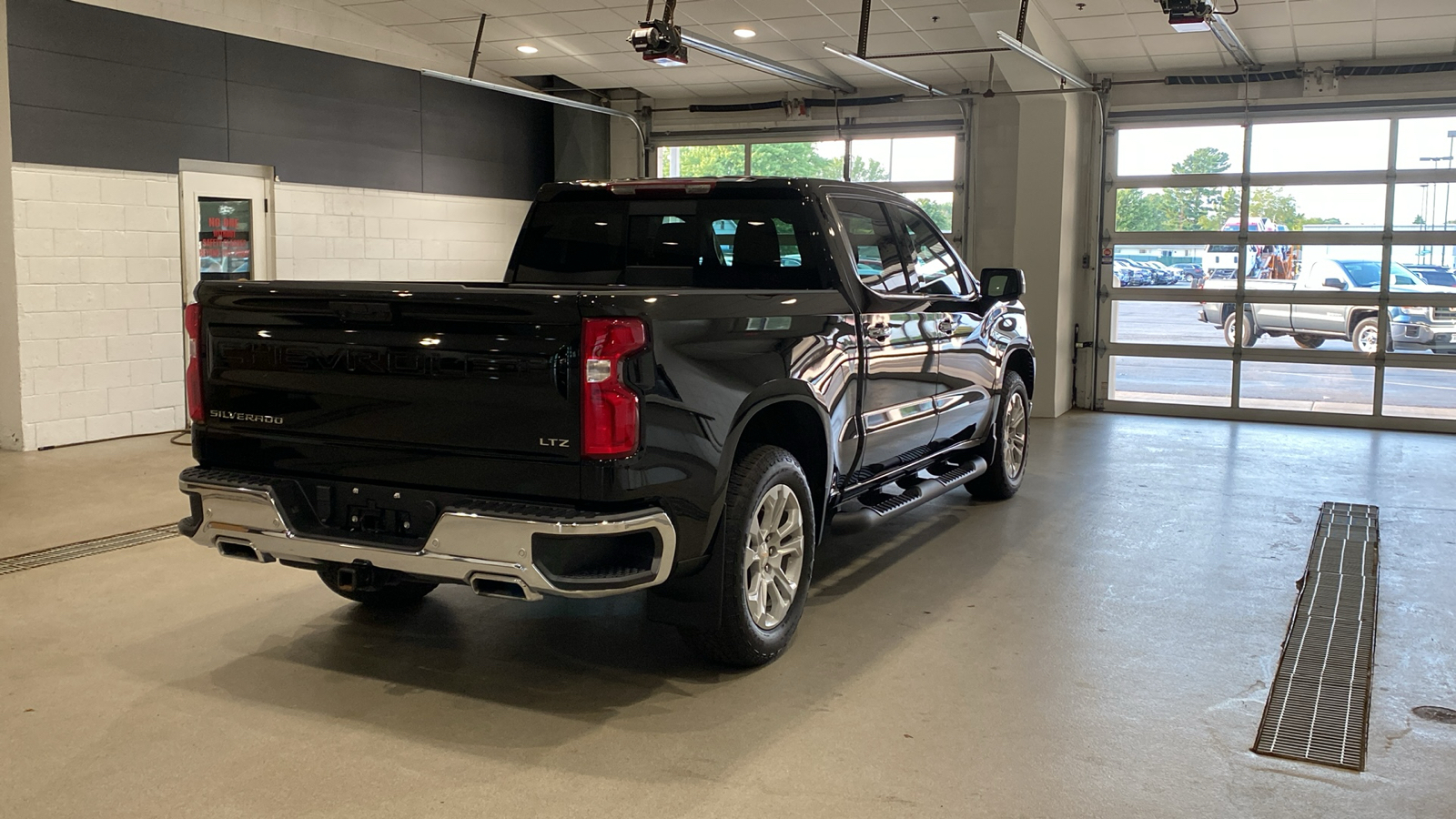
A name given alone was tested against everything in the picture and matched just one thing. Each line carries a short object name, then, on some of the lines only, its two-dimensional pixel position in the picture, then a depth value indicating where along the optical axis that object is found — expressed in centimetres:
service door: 876
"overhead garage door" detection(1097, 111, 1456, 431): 988
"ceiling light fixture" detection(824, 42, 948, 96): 713
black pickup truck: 294
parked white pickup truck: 993
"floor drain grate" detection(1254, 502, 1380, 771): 308
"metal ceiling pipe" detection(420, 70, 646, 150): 899
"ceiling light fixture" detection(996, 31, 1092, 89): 756
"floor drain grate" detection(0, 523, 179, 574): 485
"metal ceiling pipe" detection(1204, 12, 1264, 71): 803
